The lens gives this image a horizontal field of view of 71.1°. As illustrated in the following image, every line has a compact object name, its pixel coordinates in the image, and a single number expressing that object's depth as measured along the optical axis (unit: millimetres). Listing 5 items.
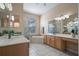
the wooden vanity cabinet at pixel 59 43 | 1380
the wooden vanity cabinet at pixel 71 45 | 1252
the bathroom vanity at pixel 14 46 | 940
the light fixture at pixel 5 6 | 1063
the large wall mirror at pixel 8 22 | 1057
